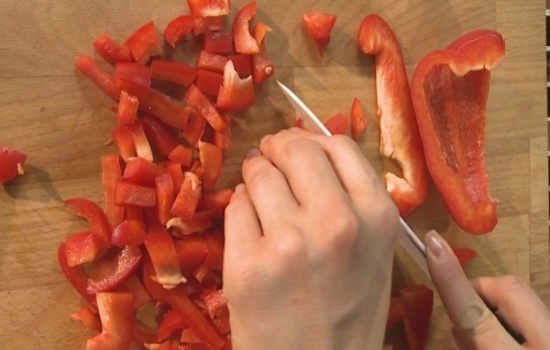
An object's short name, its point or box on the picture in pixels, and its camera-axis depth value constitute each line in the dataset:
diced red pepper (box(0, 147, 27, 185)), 0.57
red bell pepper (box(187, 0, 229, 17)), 0.58
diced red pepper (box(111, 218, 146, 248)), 0.58
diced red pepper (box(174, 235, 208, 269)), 0.58
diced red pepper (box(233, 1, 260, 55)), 0.59
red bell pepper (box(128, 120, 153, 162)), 0.58
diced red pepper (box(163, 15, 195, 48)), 0.58
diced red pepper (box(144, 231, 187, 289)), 0.58
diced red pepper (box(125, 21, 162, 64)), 0.58
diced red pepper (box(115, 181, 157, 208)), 0.58
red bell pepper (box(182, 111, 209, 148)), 0.59
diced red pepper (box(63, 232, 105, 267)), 0.58
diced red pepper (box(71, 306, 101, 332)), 0.58
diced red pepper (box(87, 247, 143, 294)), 0.58
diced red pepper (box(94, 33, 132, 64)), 0.58
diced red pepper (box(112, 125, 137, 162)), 0.58
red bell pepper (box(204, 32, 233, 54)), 0.59
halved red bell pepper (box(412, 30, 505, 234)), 0.61
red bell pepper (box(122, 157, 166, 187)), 0.58
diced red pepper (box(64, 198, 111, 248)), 0.58
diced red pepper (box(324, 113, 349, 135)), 0.61
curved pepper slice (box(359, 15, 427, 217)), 0.62
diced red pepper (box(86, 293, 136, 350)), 0.57
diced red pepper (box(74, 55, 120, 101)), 0.58
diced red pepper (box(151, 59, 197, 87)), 0.58
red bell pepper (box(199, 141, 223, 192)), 0.59
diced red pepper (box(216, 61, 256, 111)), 0.59
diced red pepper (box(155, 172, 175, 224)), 0.58
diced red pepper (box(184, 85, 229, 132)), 0.59
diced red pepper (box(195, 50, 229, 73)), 0.59
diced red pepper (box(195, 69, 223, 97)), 0.59
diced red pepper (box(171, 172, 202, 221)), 0.58
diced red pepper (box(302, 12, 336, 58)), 0.60
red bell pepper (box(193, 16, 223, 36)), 0.59
